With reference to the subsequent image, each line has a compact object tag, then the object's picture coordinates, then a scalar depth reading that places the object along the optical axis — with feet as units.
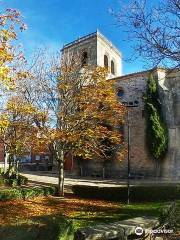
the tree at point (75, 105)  68.23
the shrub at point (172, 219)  32.68
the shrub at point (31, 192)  61.62
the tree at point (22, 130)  65.77
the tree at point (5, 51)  37.60
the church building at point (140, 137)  108.27
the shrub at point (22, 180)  82.24
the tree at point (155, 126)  107.45
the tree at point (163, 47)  32.32
